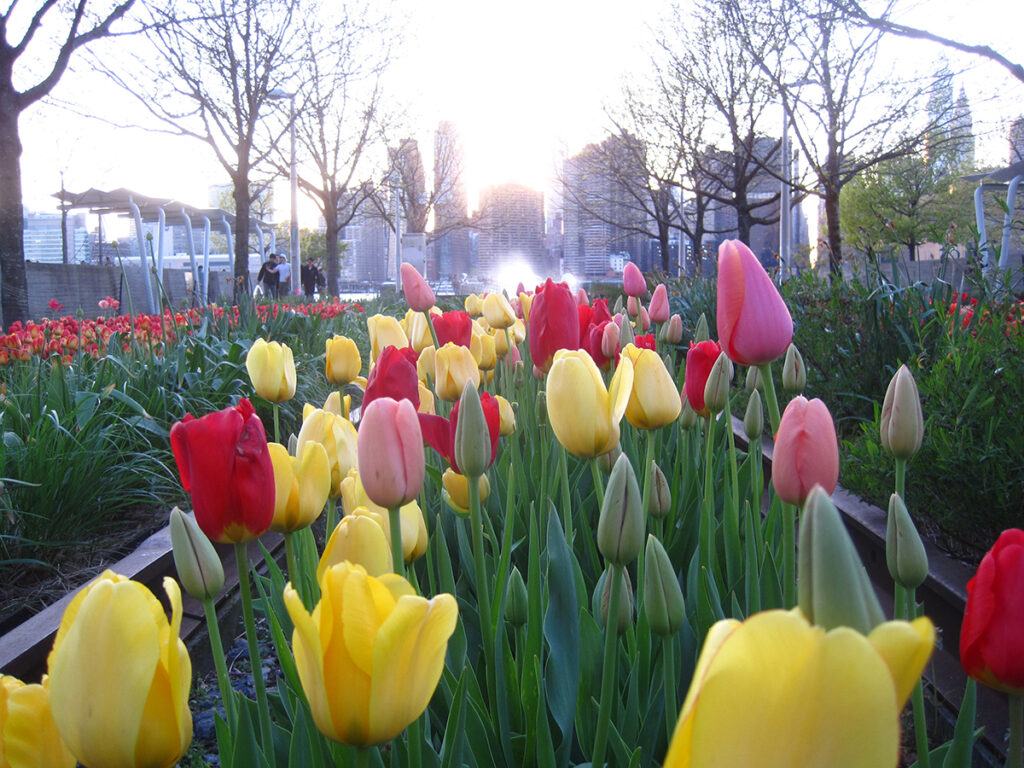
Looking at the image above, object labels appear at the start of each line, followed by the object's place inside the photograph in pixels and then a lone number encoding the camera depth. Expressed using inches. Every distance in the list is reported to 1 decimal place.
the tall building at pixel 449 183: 1128.2
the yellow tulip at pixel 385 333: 78.6
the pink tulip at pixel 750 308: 39.4
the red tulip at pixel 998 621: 21.5
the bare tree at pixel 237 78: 468.4
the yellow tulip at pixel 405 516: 39.0
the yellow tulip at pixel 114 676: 20.1
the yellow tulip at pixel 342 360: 75.1
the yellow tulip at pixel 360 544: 26.0
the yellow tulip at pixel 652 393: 46.6
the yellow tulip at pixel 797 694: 11.3
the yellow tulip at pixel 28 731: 21.3
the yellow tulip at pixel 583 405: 39.2
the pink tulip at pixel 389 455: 33.4
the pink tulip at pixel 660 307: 113.3
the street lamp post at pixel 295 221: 589.6
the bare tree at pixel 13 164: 287.1
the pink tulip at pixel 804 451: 32.3
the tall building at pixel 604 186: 732.7
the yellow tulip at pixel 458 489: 56.4
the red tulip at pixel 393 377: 48.4
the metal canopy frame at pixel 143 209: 319.6
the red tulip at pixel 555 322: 62.7
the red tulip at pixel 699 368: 57.8
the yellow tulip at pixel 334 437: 43.3
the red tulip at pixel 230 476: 32.5
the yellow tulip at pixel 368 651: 19.1
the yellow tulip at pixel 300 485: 36.9
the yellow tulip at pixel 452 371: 61.3
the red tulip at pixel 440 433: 47.3
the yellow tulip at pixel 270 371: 64.3
